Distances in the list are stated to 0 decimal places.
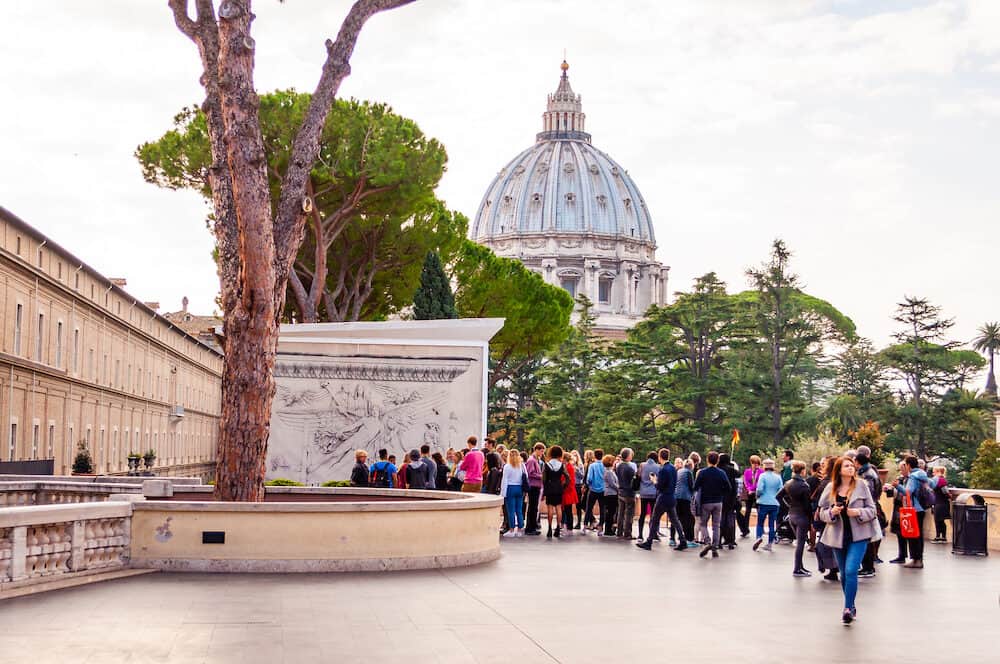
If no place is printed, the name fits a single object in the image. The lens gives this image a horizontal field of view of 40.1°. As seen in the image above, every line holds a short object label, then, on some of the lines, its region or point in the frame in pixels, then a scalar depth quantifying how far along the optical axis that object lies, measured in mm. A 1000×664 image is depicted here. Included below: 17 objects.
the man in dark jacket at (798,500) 15742
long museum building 34125
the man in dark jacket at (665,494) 18484
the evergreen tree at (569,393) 72000
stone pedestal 29484
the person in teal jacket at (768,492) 18438
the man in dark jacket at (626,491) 20094
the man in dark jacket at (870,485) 13601
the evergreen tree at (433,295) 44406
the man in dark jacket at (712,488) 17453
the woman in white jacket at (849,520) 10828
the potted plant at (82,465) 33031
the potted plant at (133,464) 43512
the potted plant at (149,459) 48512
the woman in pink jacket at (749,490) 20750
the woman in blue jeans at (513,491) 19844
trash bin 19047
